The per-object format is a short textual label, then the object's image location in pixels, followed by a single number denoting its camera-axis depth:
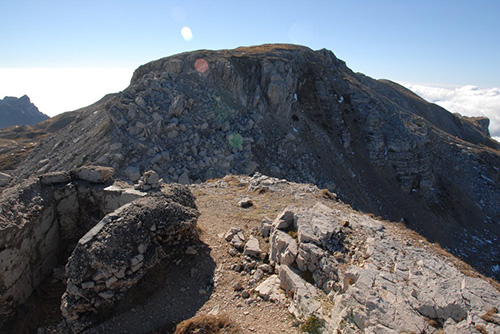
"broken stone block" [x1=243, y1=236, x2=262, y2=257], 9.79
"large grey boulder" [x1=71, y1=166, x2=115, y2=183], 11.57
